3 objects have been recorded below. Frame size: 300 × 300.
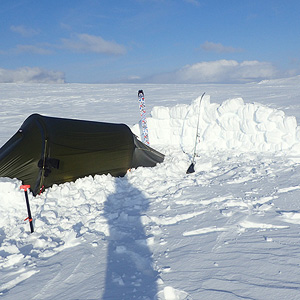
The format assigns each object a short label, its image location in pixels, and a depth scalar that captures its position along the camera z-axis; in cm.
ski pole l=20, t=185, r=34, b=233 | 378
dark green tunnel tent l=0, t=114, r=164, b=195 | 529
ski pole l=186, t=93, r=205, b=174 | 623
